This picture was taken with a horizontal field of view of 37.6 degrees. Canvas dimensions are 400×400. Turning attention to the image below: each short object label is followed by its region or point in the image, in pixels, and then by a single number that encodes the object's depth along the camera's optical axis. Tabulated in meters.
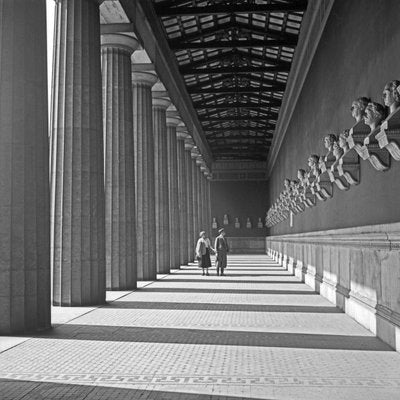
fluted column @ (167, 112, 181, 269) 30.83
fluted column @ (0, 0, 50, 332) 9.53
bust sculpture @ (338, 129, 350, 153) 10.63
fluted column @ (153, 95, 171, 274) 26.48
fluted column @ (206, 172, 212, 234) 55.99
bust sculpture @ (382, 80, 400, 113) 7.65
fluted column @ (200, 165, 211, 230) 49.93
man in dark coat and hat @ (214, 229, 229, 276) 24.79
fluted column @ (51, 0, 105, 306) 13.40
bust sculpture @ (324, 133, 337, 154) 12.66
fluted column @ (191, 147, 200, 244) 43.41
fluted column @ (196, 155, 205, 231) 45.97
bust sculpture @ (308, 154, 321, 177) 15.18
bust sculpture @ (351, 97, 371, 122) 9.62
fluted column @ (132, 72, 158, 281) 21.91
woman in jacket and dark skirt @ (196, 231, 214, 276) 24.53
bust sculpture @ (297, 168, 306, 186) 18.66
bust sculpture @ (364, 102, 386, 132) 8.63
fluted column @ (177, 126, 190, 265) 35.44
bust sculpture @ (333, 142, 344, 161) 11.73
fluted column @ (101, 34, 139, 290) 17.64
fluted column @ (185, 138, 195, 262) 38.38
